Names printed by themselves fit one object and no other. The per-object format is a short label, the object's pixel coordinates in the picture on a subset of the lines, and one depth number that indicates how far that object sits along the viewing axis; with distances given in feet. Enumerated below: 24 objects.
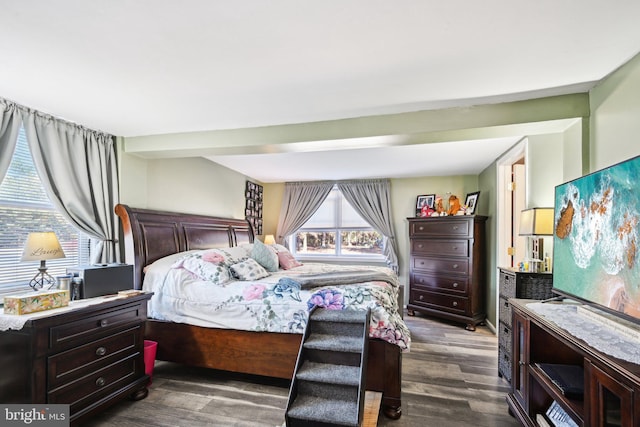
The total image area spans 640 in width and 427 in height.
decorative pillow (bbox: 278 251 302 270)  12.88
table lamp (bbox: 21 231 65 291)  6.48
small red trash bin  8.32
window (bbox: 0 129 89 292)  7.24
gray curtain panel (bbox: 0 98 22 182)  7.03
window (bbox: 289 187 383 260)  18.16
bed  7.23
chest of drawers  13.71
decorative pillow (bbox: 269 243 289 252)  13.83
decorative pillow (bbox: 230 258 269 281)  9.79
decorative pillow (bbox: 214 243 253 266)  10.22
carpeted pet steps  6.23
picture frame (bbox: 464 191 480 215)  14.83
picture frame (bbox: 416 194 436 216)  16.70
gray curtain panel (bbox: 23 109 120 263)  7.95
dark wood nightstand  5.69
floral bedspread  7.62
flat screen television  4.38
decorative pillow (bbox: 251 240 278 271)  11.35
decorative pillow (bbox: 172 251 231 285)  9.03
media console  3.58
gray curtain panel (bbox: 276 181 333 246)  18.37
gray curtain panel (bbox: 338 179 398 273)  17.25
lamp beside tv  7.77
